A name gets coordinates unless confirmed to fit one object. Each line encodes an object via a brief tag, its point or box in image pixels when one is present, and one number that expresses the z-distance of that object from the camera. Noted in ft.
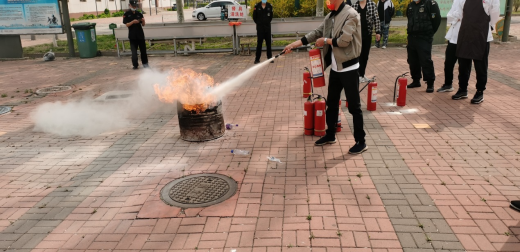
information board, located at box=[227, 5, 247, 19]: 49.11
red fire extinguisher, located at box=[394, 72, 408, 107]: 23.59
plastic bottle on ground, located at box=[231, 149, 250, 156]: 17.82
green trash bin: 49.32
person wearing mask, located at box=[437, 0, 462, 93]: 24.43
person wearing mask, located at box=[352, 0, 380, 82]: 26.96
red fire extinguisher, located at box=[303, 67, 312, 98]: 26.23
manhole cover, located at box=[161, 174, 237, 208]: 13.66
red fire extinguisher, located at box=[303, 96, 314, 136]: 19.30
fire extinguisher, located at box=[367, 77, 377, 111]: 22.69
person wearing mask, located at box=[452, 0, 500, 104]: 22.58
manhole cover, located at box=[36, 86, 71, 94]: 32.07
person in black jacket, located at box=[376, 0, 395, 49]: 46.78
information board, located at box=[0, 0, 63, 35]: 49.08
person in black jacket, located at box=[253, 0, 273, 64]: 41.11
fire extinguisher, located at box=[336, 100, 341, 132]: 20.05
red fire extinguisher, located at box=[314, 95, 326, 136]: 18.85
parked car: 105.09
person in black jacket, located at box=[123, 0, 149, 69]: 39.01
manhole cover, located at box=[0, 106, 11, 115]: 26.43
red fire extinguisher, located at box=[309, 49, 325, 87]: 17.47
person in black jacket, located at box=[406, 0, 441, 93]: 25.66
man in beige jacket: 15.47
